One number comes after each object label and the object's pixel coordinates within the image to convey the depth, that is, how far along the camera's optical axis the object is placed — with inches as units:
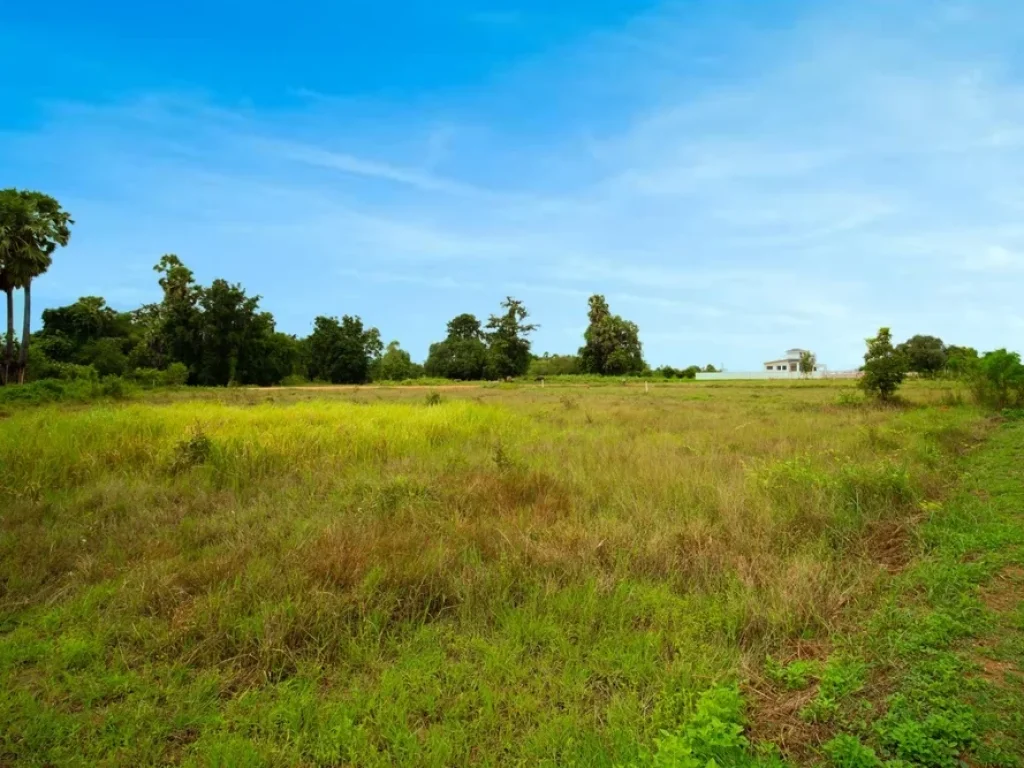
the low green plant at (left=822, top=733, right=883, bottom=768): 97.3
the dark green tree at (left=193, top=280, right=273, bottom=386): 1937.7
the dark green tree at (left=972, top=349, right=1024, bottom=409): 672.4
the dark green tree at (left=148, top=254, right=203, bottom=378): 1907.0
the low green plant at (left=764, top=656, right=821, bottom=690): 125.0
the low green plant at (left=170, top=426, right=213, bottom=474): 326.0
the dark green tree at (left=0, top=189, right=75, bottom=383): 1139.9
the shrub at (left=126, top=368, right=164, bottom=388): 1427.0
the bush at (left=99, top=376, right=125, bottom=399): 1029.2
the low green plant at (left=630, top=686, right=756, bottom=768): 97.2
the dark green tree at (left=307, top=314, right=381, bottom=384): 2539.4
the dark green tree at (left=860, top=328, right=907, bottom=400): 844.6
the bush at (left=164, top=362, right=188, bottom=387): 1533.0
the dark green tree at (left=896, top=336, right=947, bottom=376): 2687.0
